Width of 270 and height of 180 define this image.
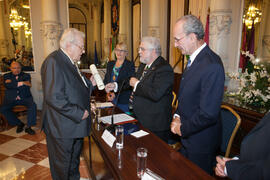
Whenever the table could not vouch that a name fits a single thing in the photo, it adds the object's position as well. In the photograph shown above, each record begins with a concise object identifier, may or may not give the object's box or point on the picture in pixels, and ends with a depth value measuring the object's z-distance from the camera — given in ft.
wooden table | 3.58
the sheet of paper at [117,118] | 6.18
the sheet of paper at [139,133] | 5.29
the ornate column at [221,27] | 10.66
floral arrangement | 6.84
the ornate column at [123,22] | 23.98
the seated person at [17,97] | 12.91
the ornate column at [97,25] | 37.04
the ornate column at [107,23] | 30.30
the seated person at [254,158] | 2.67
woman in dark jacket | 10.00
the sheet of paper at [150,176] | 3.33
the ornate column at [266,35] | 9.24
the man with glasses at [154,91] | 6.21
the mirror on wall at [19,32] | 17.22
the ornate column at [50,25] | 15.58
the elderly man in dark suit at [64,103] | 4.95
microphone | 5.45
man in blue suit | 4.10
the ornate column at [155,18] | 17.70
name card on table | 4.73
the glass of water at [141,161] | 3.43
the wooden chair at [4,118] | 13.24
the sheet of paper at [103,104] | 8.05
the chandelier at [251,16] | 9.93
